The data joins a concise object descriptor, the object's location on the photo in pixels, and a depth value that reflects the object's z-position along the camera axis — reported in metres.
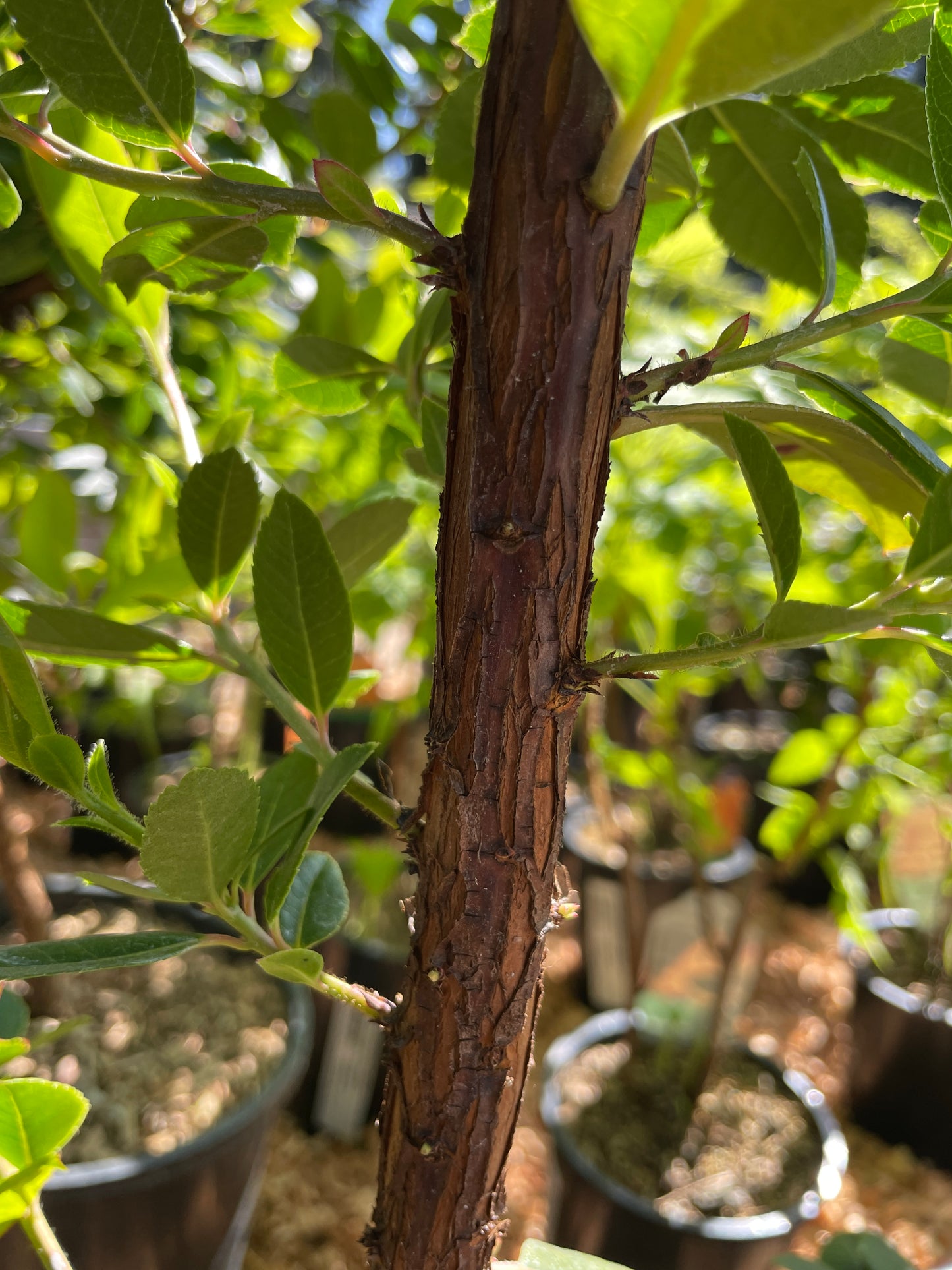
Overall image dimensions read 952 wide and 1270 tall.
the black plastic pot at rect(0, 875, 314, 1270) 0.73
